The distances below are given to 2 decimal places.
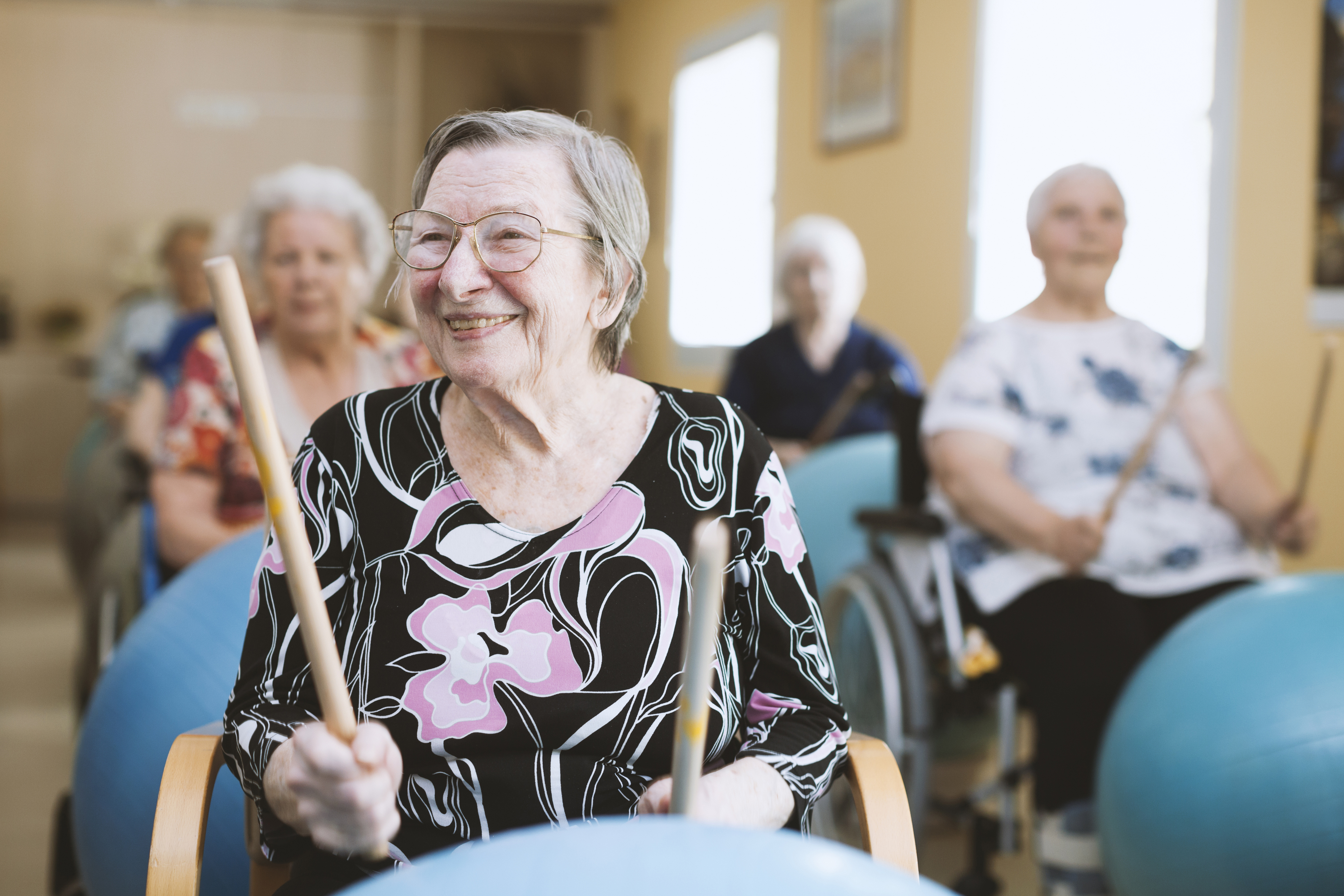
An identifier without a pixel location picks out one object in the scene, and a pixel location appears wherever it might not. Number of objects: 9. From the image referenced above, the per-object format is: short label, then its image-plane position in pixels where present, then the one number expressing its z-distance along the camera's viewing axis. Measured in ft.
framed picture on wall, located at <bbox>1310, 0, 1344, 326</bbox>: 9.38
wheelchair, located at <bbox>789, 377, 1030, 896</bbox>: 7.58
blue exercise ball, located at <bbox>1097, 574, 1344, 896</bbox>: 5.28
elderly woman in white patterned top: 6.81
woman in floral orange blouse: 7.50
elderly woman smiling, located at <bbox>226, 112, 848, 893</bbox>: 3.57
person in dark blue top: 12.34
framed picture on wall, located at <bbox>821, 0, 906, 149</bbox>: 15.05
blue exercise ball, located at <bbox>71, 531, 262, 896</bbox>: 4.90
